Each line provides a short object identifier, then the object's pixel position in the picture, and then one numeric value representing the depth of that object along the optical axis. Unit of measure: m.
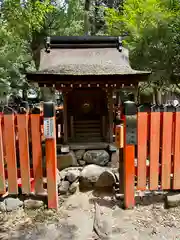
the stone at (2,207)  3.05
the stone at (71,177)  3.65
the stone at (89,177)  3.60
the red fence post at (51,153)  2.91
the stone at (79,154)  5.23
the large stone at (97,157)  5.11
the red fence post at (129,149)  2.89
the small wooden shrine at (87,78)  4.91
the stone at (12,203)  3.06
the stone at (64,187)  3.49
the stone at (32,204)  3.09
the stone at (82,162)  5.16
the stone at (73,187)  3.55
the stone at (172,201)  3.05
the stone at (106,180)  3.54
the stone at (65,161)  5.03
